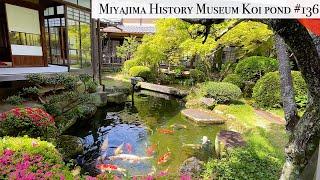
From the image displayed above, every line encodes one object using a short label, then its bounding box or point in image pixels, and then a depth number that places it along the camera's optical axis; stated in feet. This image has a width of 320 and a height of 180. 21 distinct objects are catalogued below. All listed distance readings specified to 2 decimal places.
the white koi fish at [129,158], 17.02
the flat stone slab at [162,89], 36.61
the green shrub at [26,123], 13.74
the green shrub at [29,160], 8.58
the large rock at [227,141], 16.00
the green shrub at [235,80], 31.97
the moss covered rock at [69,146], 16.77
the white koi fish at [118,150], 18.05
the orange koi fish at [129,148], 18.72
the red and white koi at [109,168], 15.42
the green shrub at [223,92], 28.13
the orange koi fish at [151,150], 18.17
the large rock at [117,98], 30.95
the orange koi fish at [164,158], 16.67
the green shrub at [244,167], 11.56
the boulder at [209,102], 27.83
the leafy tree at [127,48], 55.69
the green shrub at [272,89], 24.70
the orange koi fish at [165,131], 22.19
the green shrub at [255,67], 31.15
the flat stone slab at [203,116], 24.01
